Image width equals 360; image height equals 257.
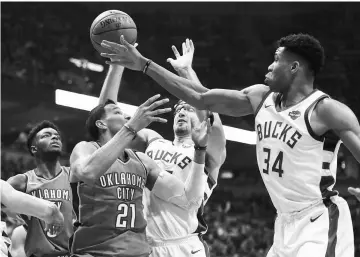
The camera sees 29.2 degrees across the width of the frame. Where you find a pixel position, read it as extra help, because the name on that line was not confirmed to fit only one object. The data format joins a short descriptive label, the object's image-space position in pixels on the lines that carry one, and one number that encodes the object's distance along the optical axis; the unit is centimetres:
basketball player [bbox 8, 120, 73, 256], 604
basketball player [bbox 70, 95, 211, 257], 510
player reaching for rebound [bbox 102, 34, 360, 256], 434
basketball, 579
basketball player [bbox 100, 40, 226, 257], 629
